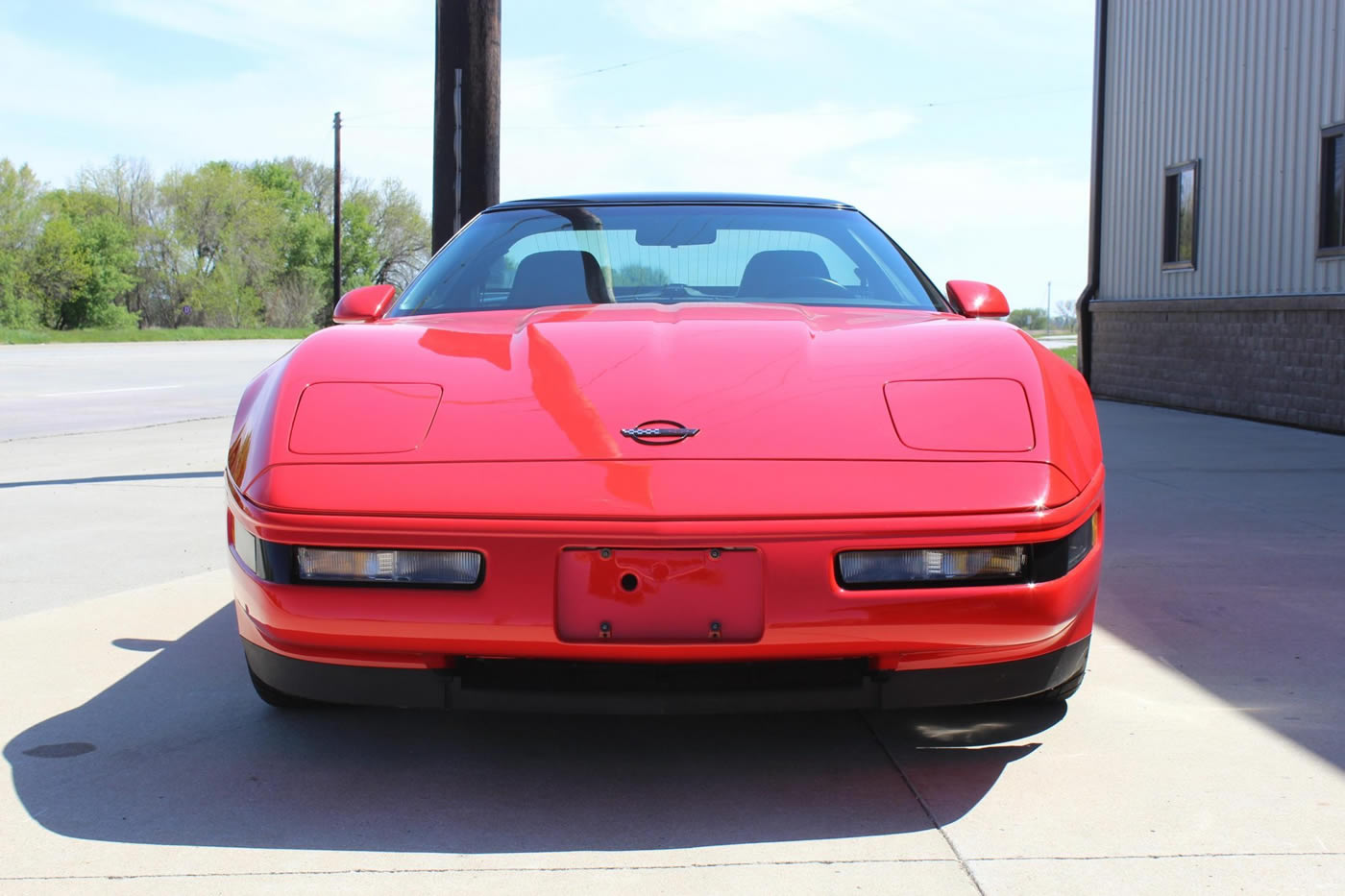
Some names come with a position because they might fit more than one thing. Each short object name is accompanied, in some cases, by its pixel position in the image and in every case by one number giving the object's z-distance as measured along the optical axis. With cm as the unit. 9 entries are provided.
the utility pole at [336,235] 4012
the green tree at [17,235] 5228
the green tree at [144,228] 6156
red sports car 234
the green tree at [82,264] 5459
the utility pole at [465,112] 759
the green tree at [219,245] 6253
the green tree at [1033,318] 7818
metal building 1141
